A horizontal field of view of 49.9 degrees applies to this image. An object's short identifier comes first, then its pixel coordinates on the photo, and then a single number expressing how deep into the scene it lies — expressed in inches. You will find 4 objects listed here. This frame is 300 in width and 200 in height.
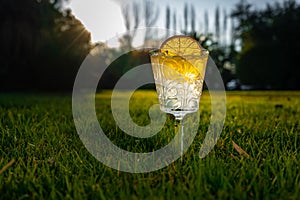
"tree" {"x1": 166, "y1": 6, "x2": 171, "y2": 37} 982.7
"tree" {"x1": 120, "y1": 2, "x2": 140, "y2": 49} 714.7
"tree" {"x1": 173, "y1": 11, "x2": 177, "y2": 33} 980.2
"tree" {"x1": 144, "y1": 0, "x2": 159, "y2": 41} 715.4
